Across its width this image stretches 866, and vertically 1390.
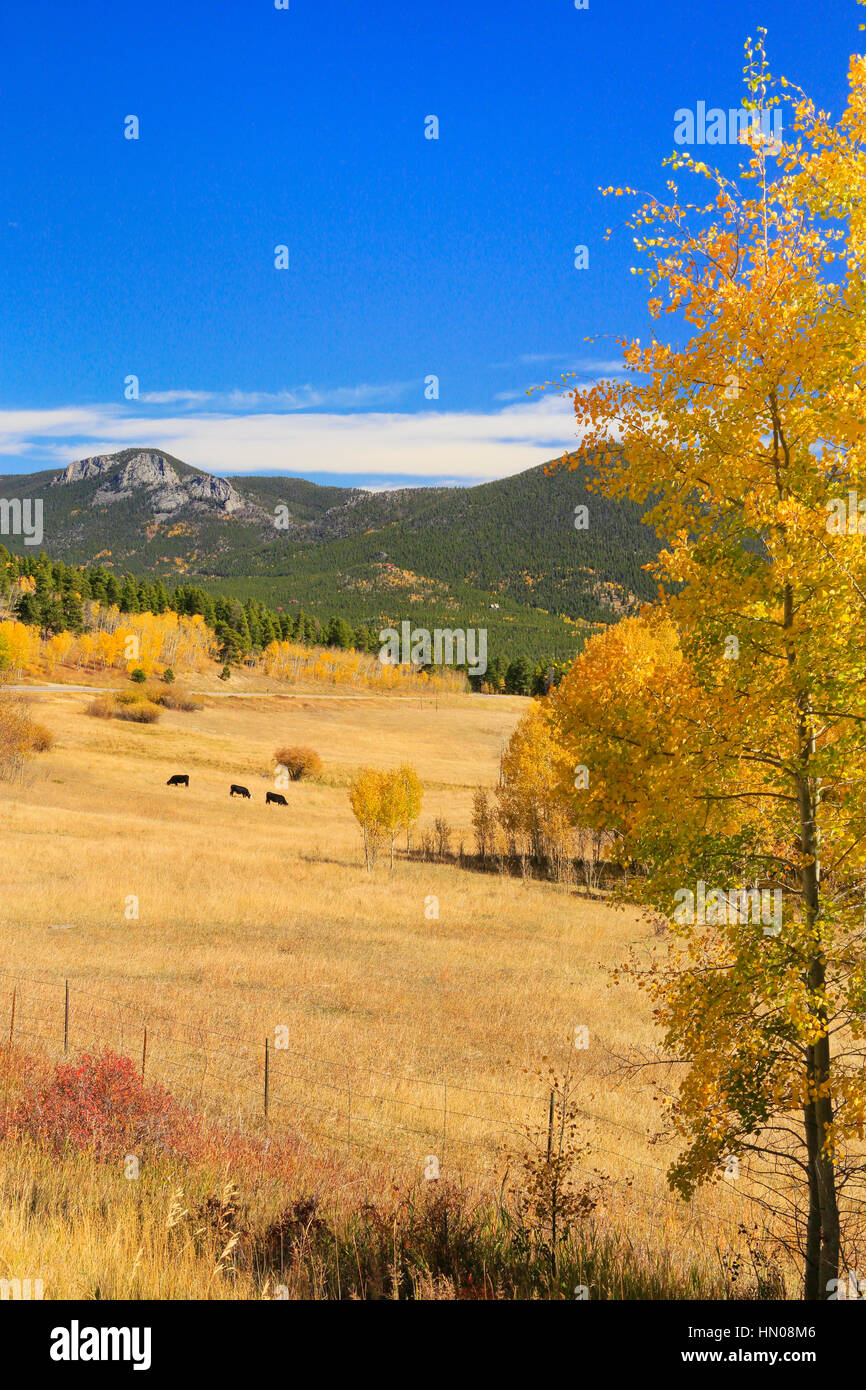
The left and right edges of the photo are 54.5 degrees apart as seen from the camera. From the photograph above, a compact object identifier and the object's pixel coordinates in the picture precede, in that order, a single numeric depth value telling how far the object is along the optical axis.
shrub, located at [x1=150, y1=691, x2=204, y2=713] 110.06
